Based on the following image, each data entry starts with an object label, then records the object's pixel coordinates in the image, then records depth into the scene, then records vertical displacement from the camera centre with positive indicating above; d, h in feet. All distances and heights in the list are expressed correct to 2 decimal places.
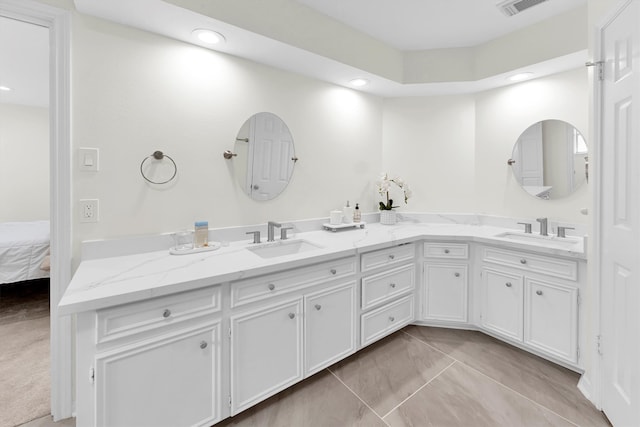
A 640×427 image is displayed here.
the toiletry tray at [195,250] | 5.46 -0.74
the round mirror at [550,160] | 7.42 +1.43
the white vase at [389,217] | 9.29 -0.17
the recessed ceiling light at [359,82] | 8.30 +3.81
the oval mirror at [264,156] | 6.84 +1.39
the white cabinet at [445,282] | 7.76 -1.92
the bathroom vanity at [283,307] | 3.67 -1.75
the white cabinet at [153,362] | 3.51 -2.01
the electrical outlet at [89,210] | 5.11 +0.03
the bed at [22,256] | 9.32 -1.46
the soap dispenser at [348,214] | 8.61 -0.07
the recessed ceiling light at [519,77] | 7.82 +3.76
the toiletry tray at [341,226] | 7.97 -0.40
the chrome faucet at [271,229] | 6.73 -0.41
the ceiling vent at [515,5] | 6.13 +4.50
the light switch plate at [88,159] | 5.07 +0.94
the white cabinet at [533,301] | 6.09 -2.06
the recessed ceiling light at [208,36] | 5.62 +3.54
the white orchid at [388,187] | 9.35 +0.82
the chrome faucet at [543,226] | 7.54 -0.38
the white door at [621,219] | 4.14 -0.12
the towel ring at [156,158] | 5.64 +1.09
